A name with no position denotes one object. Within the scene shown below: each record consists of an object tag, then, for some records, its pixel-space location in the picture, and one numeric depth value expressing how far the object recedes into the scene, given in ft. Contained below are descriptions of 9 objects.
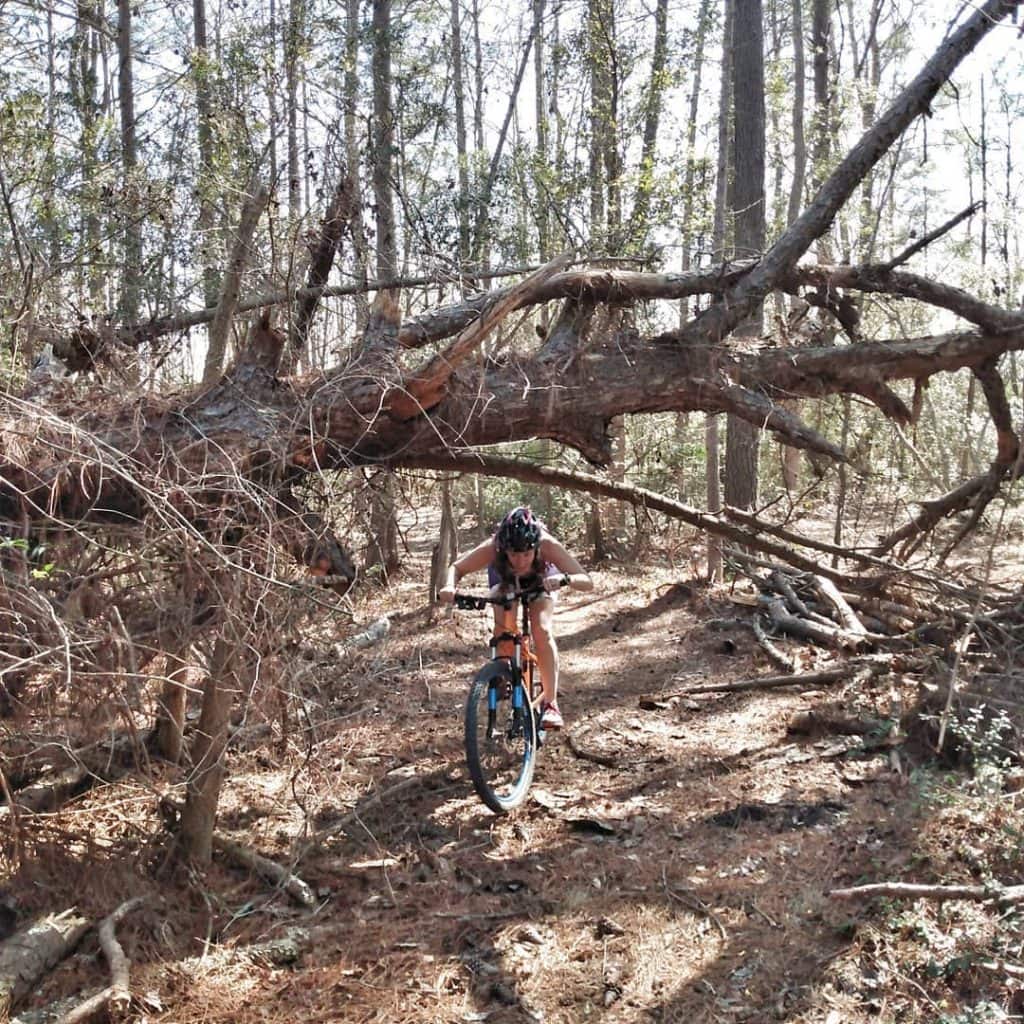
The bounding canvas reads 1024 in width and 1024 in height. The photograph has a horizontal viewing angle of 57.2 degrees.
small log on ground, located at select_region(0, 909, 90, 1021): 12.28
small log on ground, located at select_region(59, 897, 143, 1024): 11.64
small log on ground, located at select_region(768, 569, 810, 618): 30.37
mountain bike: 18.11
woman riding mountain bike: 19.04
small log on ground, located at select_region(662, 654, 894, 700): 23.73
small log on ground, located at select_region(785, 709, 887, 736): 21.33
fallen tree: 13.28
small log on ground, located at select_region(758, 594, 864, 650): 26.35
